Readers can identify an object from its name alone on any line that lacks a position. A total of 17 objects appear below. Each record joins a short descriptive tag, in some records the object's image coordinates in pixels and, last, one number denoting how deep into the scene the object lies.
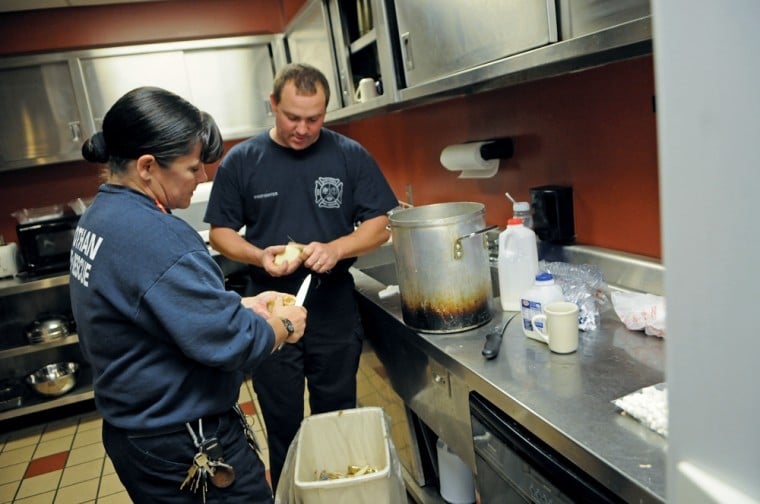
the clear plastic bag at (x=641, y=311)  1.28
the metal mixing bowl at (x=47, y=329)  3.42
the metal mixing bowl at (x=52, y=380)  3.41
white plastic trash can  1.73
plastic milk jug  1.56
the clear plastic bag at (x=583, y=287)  1.39
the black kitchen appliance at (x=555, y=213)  1.82
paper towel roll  2.15
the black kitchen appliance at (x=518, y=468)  0.94
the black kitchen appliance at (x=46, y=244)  3.38
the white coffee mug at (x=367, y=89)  2.31
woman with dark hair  1.11
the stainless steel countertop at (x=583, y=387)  0.86
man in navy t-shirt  1.97
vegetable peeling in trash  1.72
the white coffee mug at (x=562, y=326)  1.24
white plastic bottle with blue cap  1.34
